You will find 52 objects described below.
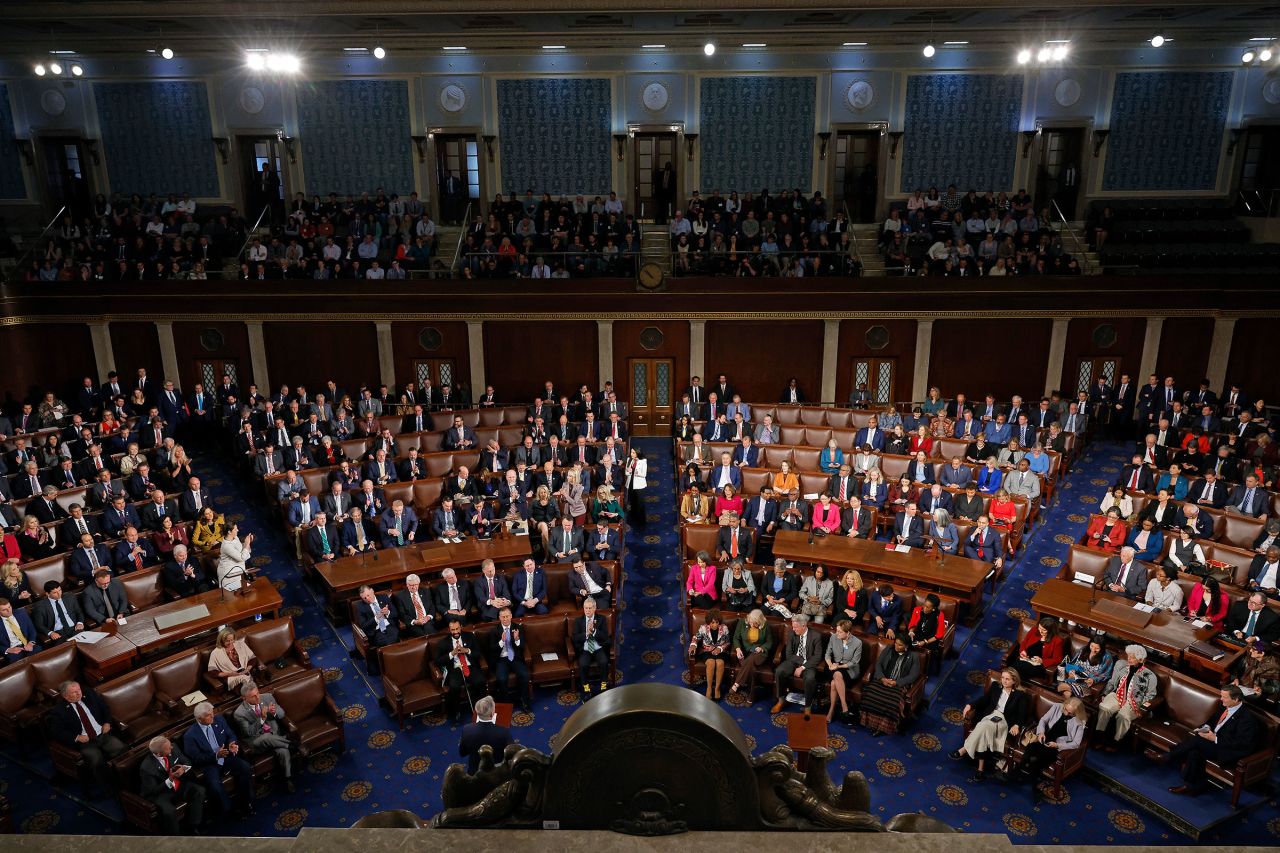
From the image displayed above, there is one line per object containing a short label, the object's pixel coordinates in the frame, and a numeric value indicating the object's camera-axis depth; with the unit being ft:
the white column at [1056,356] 56.13
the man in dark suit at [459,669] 27.61
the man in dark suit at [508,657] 28.19
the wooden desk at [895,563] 31.78
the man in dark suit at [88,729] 23.26
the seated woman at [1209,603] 29.43
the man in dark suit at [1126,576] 31.24
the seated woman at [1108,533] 34.76
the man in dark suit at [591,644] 29.07
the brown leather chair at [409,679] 27.22
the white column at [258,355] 57.09
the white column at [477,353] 57.31
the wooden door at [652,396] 57.77
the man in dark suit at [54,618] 28.86
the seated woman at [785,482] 40.04
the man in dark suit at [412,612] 30.19
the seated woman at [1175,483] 38.83
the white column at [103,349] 56.44
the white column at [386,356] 57.31
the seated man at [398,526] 36.55
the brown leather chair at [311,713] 25.43
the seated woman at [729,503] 38.04
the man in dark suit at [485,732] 22.53
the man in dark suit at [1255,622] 28.22
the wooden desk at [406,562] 32.09
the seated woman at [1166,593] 30.04
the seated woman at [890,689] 26.84
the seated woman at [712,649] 28.76
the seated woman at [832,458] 42.39
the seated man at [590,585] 31.94
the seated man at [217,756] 22.80
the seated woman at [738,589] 31.76
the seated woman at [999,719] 24.53
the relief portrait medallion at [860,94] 64.13
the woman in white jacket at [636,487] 41.06
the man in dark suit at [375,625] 29.68
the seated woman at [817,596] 30.86
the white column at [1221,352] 54.75
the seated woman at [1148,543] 33.83
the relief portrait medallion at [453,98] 64.64
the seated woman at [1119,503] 37.27
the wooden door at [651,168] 66.03
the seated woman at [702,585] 32.45
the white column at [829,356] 56.90
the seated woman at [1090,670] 26.53
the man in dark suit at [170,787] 21.90
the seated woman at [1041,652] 27.09
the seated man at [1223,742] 23.20
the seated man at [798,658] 28.14
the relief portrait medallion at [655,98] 64.44
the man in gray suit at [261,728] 23.93
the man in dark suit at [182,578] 32.27
